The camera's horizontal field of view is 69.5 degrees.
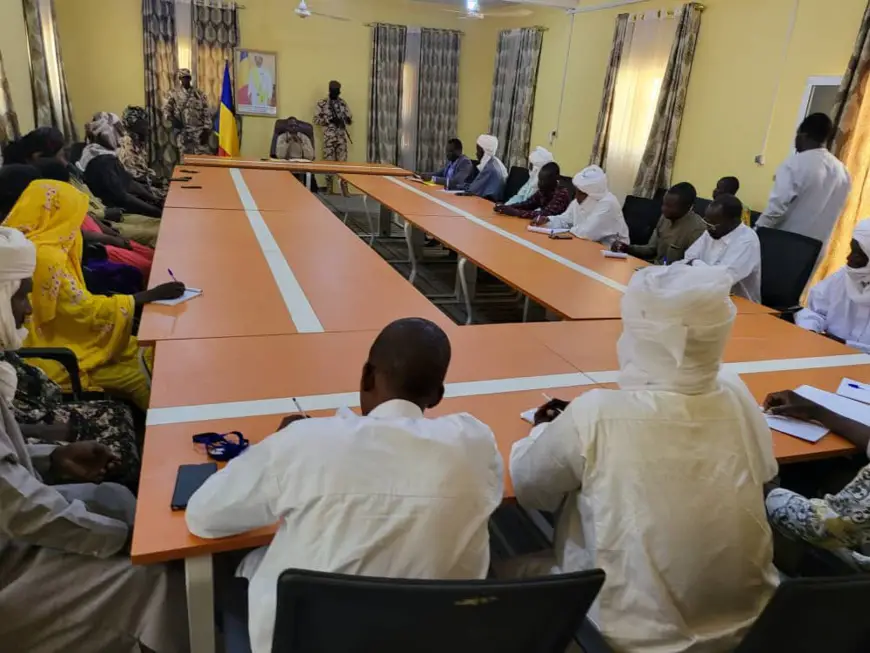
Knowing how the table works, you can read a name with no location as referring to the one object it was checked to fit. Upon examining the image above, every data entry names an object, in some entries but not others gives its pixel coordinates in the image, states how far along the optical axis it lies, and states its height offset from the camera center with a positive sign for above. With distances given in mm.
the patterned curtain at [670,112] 5906 +102
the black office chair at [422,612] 855 -699
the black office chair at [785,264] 3268 -669
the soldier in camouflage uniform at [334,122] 9164 -351
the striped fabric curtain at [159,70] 8266 +157
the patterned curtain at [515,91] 8633 +266
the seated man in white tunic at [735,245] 3264 -582
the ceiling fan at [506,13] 9012 +1347
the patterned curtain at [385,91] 9297 +130
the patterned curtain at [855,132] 4402 +39
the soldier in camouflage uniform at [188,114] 8422 -376
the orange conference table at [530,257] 2806 -765
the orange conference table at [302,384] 1191 -765
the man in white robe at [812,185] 4168 -321
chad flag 7629 -503
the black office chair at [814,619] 946 -725
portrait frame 8836 +141
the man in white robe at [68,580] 1228 -979
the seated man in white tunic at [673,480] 1144 -626
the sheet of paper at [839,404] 1836 -761
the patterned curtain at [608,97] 6852 +226
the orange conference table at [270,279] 2180 -747
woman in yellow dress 2186 -777
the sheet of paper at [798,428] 1721 -778
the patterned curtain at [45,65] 6590 +84
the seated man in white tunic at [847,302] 2705 -719
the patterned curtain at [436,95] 9547 +149
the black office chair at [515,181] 6469 -678
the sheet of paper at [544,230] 4245 -749
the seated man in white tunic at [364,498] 975 -601
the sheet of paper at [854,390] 1963 -758
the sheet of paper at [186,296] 2283 -746
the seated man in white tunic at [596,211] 4324 -616
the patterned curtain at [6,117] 5367 -382
